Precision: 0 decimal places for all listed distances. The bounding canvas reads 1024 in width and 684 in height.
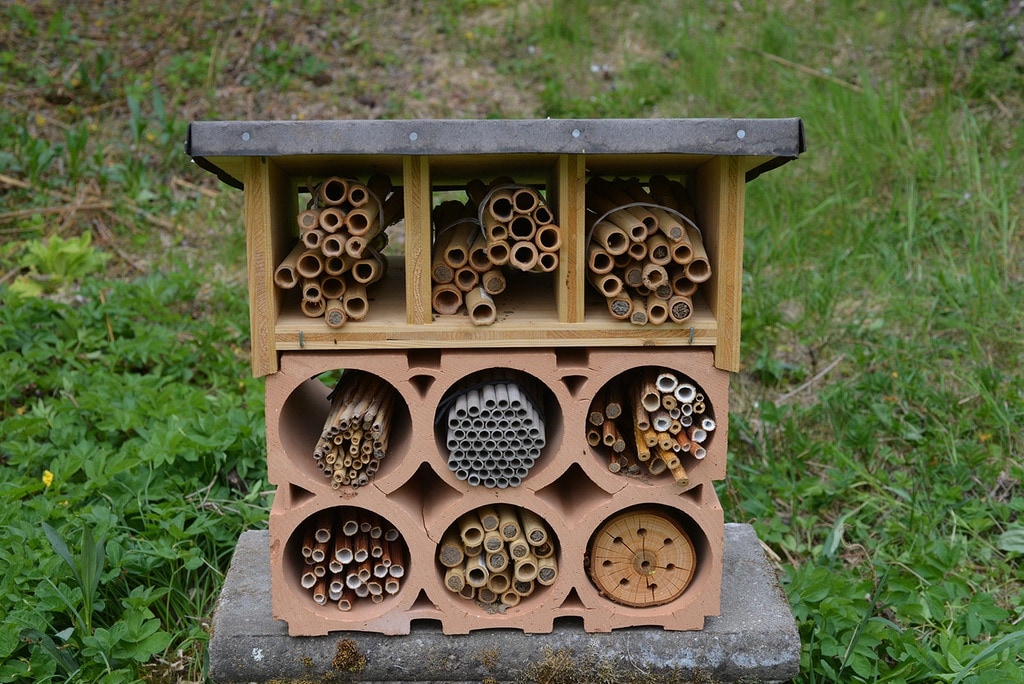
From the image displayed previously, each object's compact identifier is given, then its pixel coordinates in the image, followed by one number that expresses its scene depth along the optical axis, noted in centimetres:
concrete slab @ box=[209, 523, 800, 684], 257
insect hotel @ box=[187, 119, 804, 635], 234
